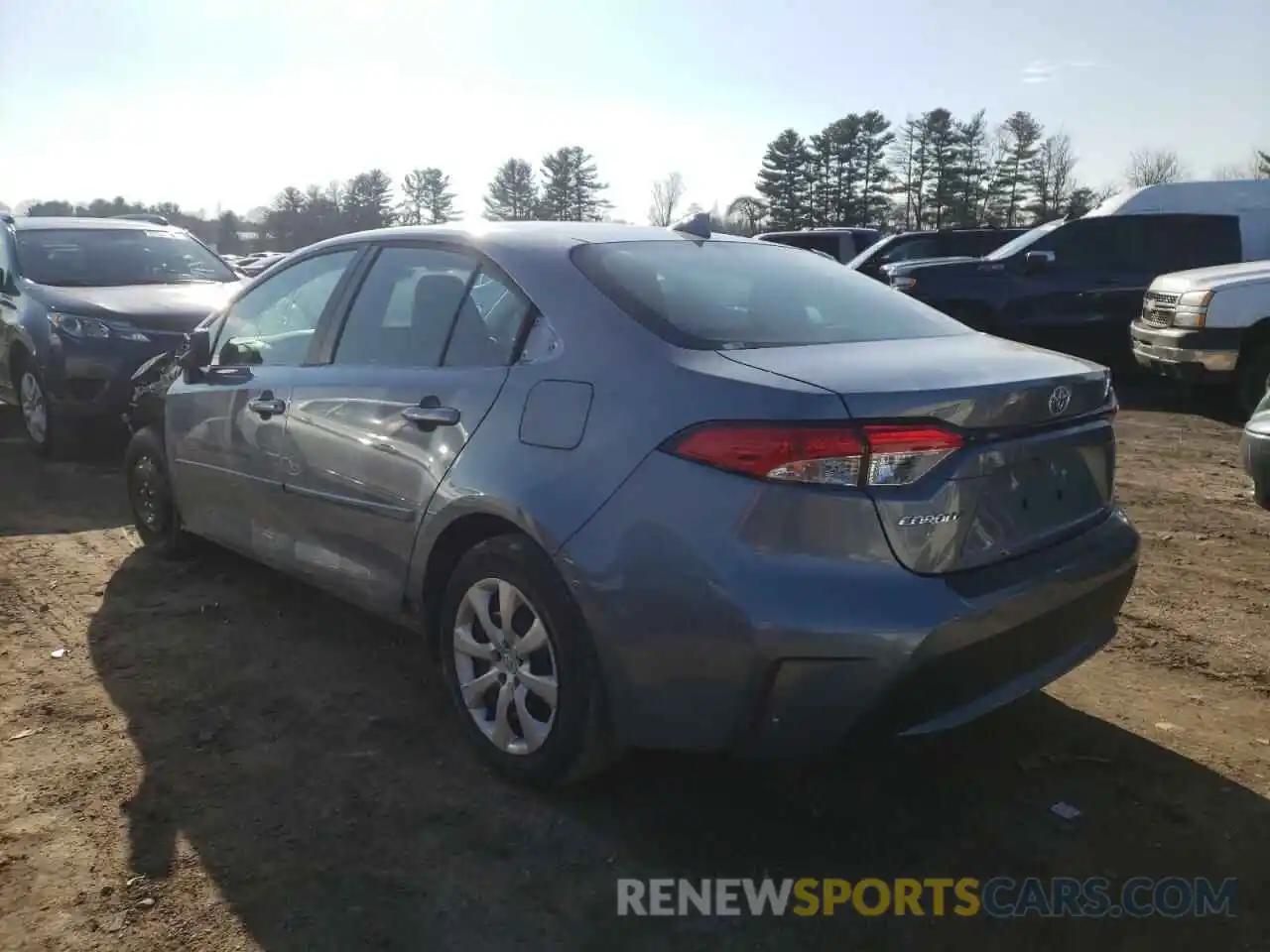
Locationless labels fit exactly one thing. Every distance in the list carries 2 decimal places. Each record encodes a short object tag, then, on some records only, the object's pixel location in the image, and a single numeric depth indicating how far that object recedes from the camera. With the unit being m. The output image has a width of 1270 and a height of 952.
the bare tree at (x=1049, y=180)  63.72
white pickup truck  8.49
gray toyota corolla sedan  2.38
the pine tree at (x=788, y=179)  64.00
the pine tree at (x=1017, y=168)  63.50
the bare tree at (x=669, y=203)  66.66
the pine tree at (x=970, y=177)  63.56
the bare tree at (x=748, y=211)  65.12
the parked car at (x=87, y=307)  7.28
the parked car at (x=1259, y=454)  4.71
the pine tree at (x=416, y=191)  80.31
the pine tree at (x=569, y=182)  70.81
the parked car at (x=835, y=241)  17.17
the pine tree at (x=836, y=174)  64.25
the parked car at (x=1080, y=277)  11.18
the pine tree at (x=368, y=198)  67.56
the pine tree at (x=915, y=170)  64.75
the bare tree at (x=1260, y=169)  53.03
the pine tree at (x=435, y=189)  80.88
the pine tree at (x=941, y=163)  63.75
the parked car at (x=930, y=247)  14.24
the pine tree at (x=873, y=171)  64.50
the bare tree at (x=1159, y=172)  68.44
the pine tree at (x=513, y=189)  69.12
